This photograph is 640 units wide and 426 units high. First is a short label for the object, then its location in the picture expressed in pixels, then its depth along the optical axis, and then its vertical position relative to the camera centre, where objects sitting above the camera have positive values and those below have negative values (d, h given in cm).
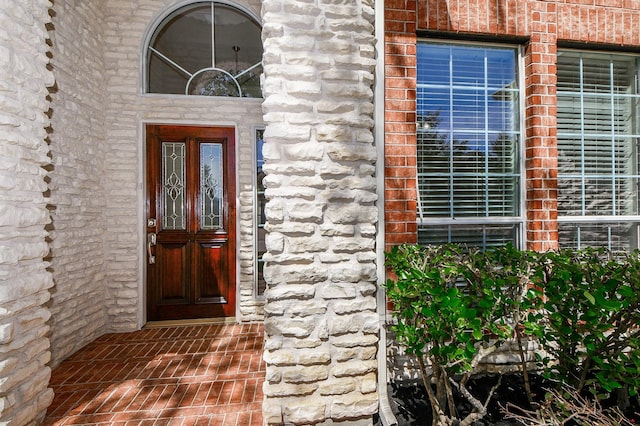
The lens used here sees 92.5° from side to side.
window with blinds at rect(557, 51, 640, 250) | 273 +55
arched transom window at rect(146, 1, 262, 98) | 380 +204
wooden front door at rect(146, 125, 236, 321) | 378 -10
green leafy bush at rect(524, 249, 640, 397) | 160 -58
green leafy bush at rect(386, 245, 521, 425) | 158 -52
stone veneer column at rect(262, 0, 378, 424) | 192 -2
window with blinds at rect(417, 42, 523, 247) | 254 +57
